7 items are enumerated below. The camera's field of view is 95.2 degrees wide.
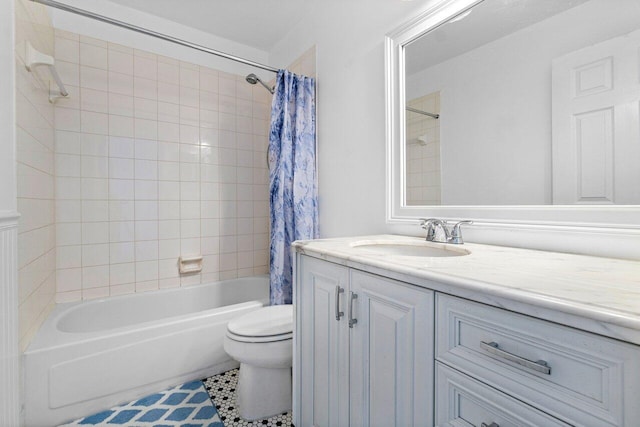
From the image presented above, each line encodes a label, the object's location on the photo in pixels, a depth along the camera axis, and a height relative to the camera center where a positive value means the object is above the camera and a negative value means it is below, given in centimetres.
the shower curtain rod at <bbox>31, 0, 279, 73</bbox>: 139 +100
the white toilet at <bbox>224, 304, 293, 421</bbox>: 134 -69
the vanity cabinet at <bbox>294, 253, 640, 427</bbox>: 45 -31
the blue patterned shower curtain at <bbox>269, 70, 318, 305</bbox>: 188 +26
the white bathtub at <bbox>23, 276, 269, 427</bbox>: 133 -72
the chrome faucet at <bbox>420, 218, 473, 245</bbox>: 113 -8
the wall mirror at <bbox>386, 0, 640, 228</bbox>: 85 +37
